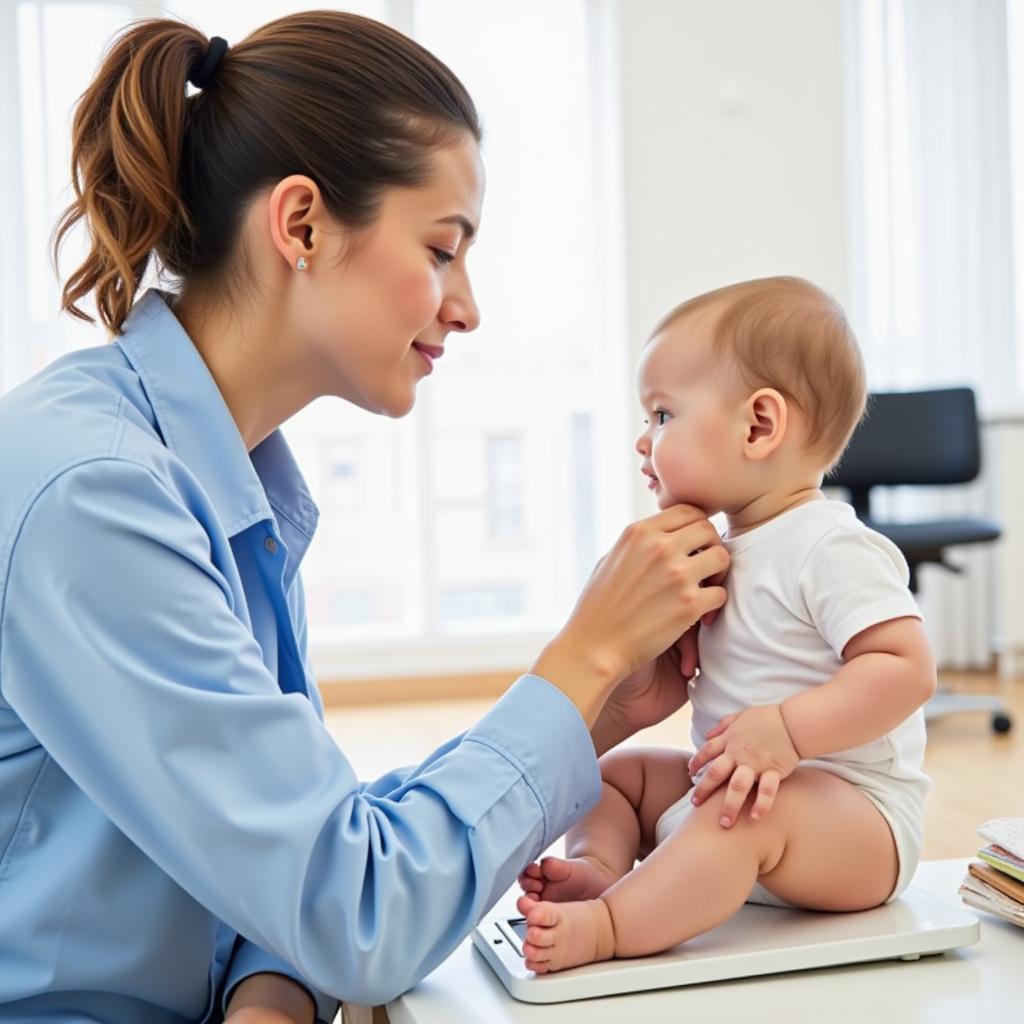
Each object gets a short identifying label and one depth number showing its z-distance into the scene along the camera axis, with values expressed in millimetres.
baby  949
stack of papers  987
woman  846
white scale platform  878
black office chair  4297
